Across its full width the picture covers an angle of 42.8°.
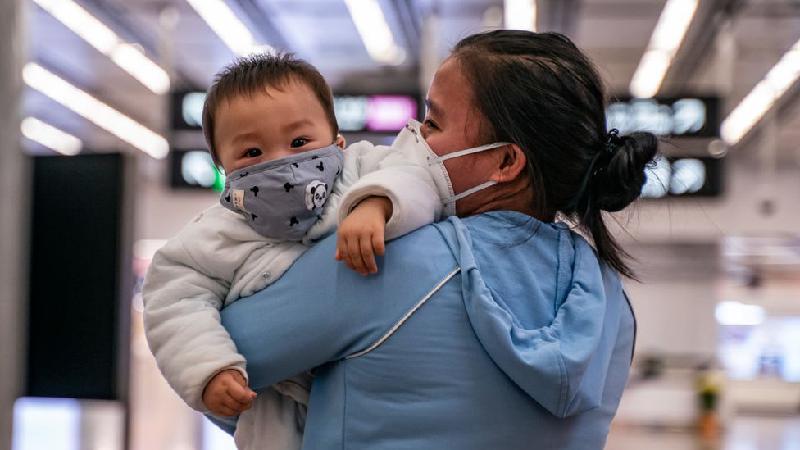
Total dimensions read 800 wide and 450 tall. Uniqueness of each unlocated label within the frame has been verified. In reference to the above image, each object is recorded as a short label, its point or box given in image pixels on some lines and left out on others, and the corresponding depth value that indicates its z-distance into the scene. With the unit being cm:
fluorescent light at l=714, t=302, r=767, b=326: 1756
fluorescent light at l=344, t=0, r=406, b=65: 848
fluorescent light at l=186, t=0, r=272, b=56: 831
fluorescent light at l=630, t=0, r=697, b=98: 845
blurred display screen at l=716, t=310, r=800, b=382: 1750
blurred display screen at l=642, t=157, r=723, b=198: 723
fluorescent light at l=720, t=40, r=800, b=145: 1033
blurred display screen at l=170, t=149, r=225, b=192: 739
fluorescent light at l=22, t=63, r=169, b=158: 1106
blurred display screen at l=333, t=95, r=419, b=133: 693
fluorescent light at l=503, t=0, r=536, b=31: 780
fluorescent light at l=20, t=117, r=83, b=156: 1365
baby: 117
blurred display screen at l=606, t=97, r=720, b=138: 713
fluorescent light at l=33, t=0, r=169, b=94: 837
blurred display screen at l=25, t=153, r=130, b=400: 300
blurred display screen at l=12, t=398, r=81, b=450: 785
